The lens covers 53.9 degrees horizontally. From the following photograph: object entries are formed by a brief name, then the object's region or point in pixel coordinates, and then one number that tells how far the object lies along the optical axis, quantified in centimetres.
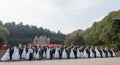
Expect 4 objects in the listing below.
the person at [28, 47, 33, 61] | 1086
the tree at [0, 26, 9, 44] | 3003
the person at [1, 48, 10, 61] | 1051
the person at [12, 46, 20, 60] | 1086
